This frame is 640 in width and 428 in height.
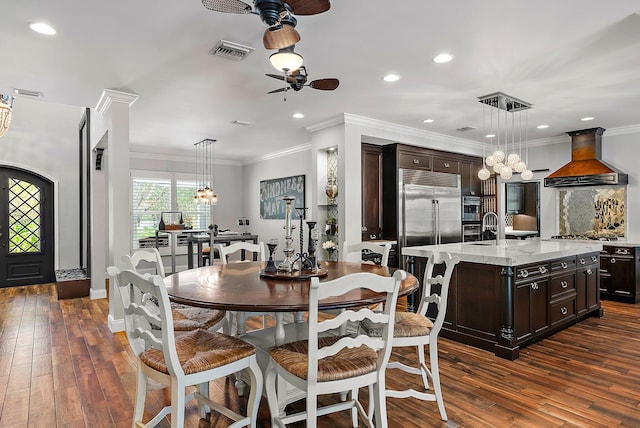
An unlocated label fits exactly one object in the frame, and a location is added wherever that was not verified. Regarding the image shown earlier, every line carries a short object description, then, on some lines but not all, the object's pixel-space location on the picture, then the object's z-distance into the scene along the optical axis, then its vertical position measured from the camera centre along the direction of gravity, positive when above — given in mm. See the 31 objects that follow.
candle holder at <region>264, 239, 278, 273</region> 2615 -301
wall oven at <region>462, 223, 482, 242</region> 6941 -287
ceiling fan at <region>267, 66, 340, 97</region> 2676 +1011
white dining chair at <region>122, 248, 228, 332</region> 2386 -665
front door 6723 -155
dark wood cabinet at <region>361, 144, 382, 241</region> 5742 +401
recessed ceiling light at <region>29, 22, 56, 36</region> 2680 +1391
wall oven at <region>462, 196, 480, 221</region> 6918 +160
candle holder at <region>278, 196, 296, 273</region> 2621 -266
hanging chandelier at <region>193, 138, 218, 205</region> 8553 +1212
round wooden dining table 1799 -404
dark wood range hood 5750 +764
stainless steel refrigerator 5875 +142
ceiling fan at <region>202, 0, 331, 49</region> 1885 +1076
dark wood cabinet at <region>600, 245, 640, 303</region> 5328 -831
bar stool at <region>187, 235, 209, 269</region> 6367 -489
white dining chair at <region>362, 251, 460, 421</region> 2266 -707
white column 4188 +425
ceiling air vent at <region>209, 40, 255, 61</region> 2976 +1375
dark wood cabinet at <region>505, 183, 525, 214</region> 7250 +355
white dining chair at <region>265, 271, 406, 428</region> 1669 -706
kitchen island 3338 -738
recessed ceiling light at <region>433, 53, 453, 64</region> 3229 +1383
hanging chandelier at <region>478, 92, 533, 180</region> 4348 +1383
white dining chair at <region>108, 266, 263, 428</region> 1699 -693
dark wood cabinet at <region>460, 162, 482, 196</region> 6979 +710
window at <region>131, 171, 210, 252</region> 8172 +362
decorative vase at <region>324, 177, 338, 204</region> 5680 +431
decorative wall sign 7759 +533
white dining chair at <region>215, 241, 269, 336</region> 3474 -290
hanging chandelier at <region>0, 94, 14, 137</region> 3727 +1080
